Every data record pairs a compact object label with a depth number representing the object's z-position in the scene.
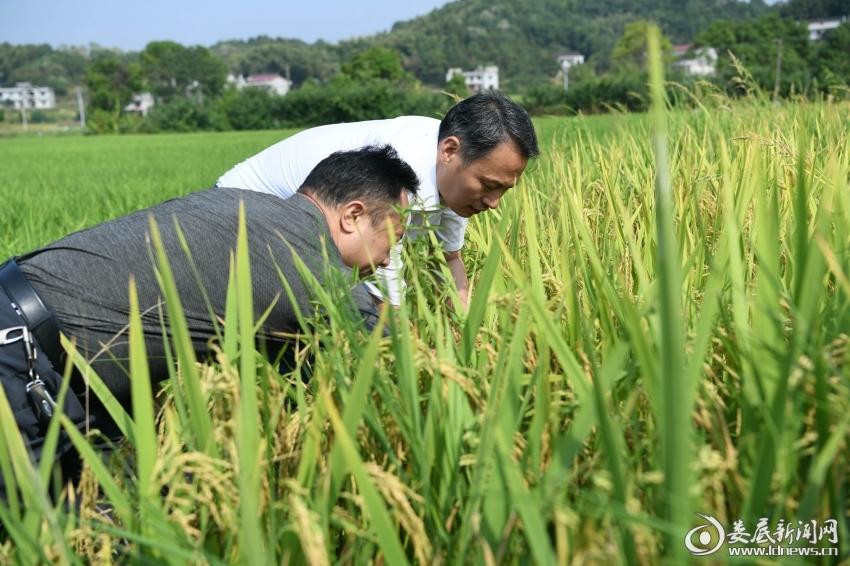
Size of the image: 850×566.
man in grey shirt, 1.52
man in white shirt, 2.43
